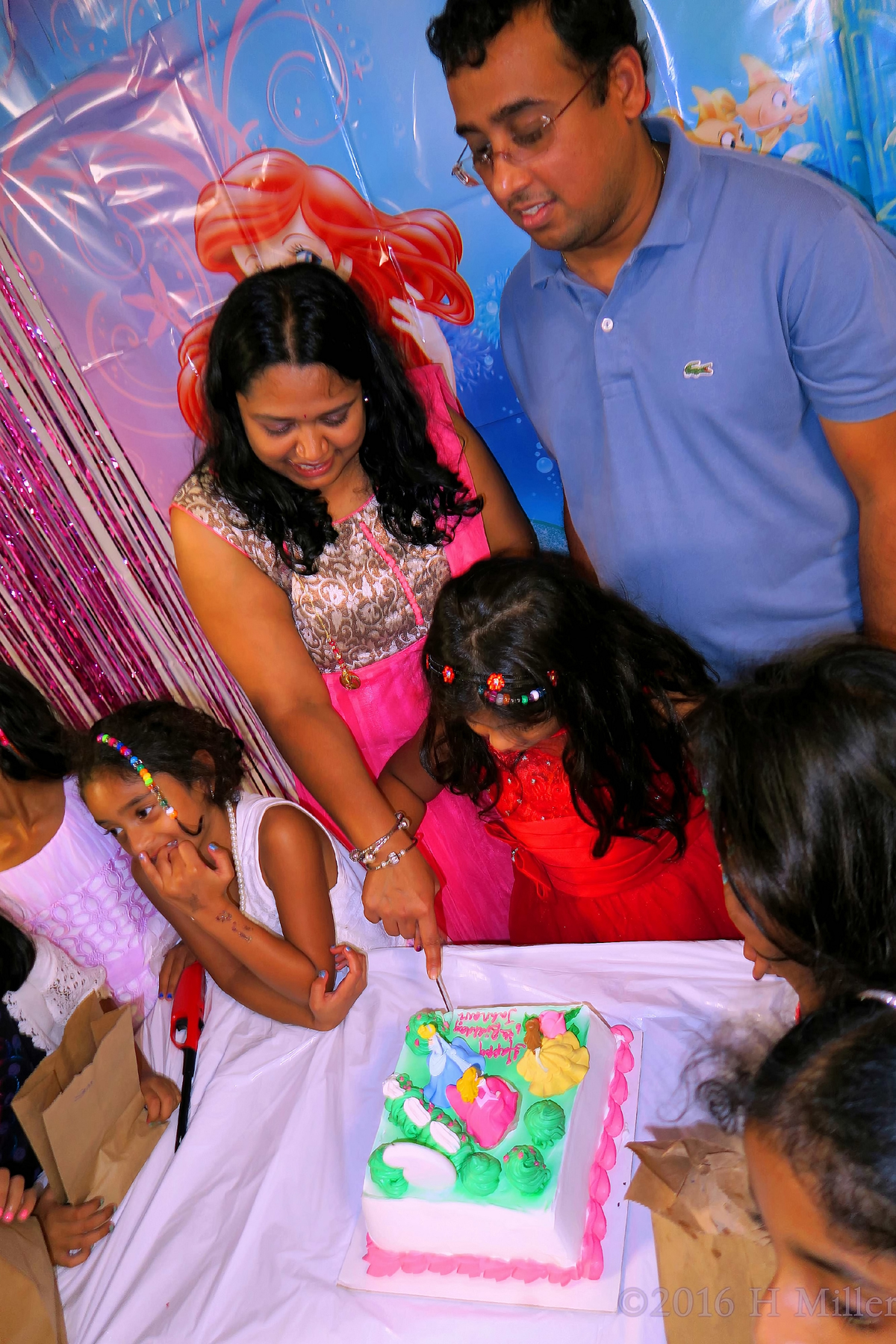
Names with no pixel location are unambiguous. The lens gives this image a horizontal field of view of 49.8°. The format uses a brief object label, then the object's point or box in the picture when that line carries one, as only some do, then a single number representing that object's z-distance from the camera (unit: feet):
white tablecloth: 3.37
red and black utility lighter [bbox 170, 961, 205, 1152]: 4.70
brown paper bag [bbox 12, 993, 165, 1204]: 3.83
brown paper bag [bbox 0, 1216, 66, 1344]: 3.56
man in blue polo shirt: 3.94
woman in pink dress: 5.00
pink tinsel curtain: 6.63
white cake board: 3.20
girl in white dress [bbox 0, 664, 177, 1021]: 5.80
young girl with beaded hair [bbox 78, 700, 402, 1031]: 4.98
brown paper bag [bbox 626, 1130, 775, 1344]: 2.98
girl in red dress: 4.83
